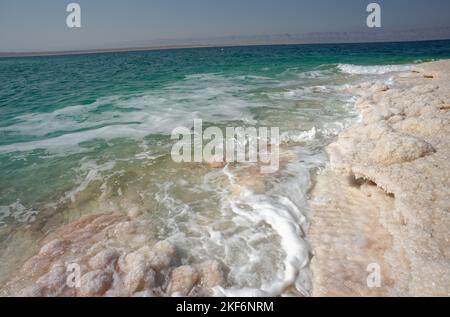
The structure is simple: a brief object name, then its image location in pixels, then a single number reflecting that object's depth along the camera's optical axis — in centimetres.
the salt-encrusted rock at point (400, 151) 524
